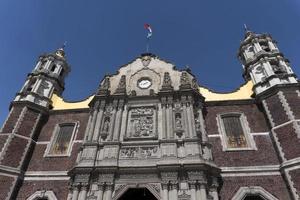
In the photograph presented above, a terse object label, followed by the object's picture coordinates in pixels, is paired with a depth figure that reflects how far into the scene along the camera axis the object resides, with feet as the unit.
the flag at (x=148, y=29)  93.17
